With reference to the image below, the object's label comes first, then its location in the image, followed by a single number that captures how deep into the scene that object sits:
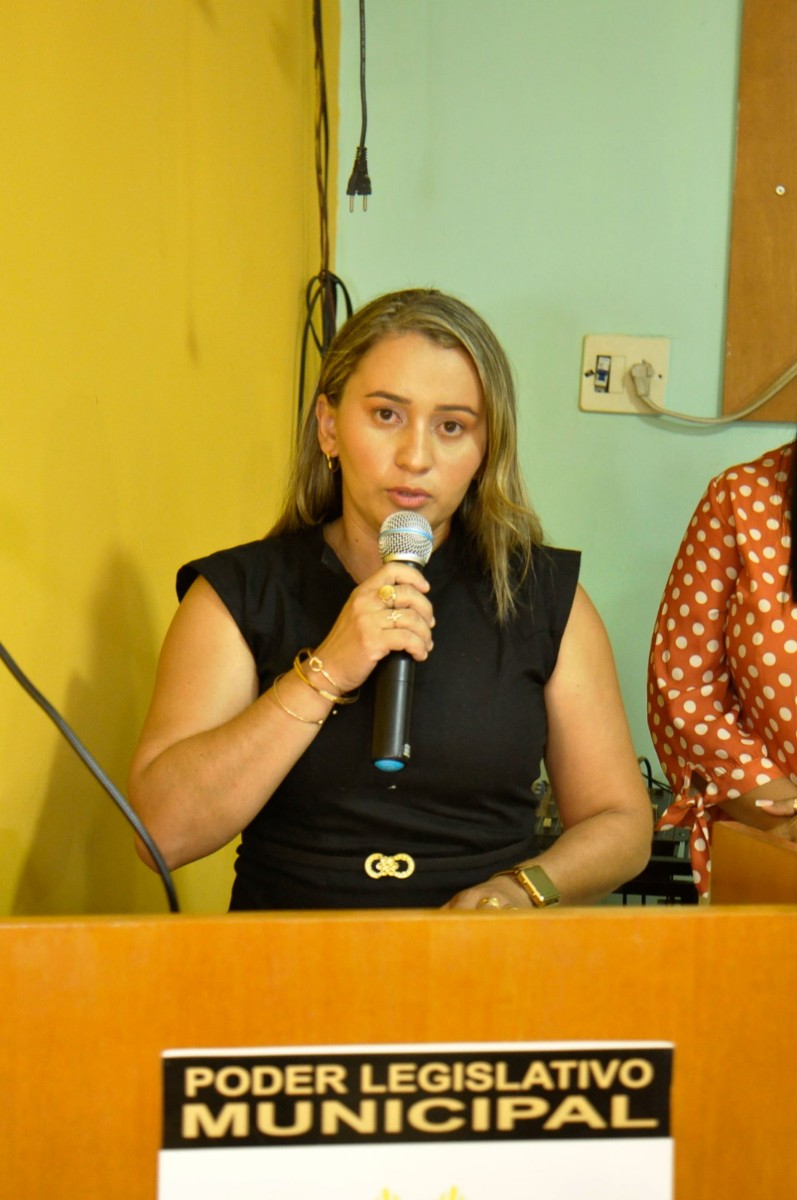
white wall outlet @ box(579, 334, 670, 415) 2.47
